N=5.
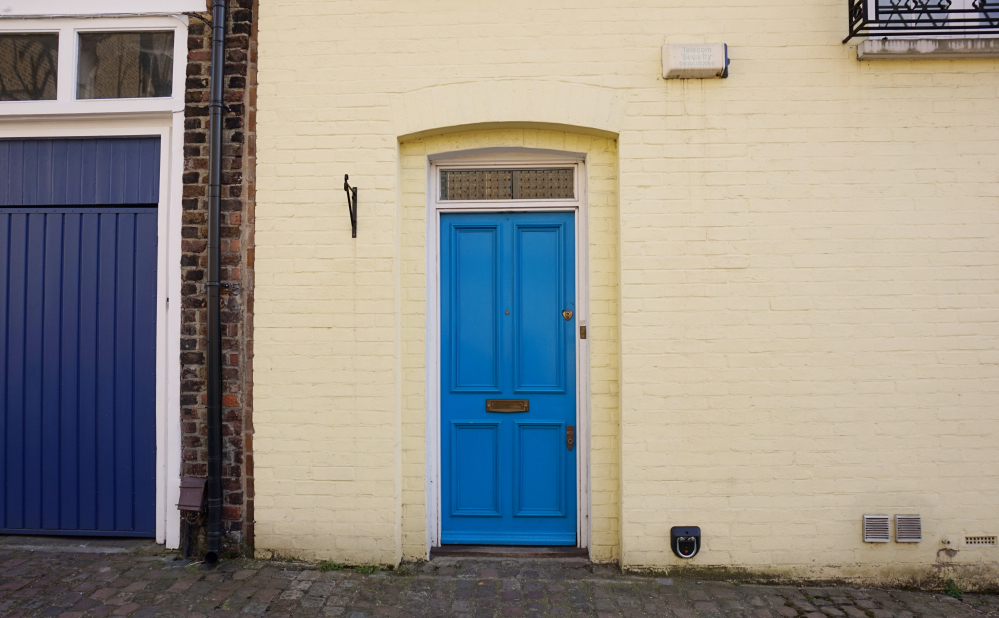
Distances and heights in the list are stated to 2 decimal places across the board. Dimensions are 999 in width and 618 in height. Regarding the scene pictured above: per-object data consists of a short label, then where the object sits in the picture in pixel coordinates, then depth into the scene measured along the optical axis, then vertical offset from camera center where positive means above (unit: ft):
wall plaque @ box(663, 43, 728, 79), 12.22 +5.68
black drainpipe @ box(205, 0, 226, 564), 12.59 -0.50
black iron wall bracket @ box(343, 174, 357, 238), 12.50 +2.68
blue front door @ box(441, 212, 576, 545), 13.51 -1.24
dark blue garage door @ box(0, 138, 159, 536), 13.53 -0.16
